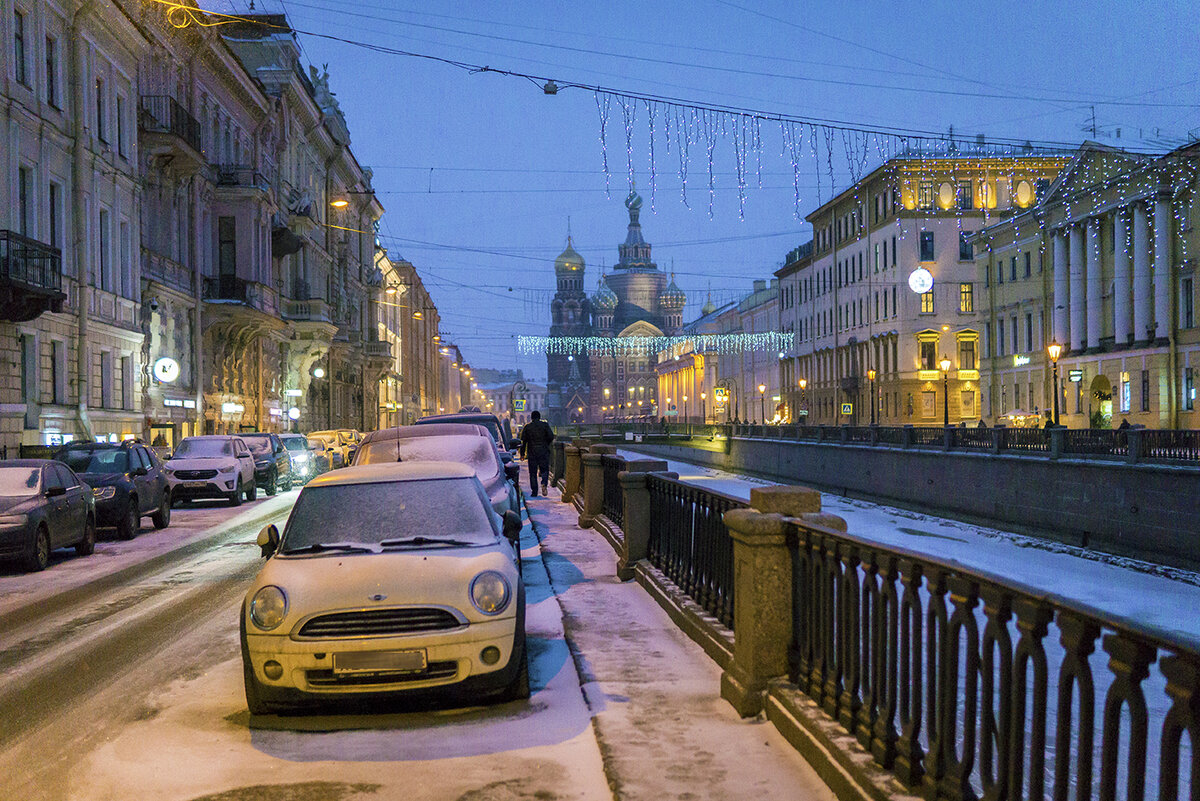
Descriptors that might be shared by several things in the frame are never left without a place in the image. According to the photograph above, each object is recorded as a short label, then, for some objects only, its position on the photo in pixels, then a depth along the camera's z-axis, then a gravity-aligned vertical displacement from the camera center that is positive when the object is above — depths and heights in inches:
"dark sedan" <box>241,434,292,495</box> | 1234.0 -52.3
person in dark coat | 1034.1 -29.0
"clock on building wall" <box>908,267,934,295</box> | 2486.5 +266.5
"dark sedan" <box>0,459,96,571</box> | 579.8 -49.4
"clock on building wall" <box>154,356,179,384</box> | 1371.8 +53.1
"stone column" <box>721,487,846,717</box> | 254.5 -38.3
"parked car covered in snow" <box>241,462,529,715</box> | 268.7 -49.1
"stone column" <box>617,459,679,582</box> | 493.0 -43.6
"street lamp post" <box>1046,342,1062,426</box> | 1435.8 +65.6
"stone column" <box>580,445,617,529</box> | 740.0 -50.2
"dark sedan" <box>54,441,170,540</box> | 759.1 -43.5
